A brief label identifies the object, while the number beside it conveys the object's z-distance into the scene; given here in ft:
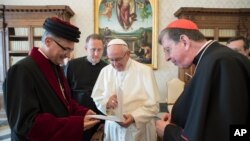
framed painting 21.01
